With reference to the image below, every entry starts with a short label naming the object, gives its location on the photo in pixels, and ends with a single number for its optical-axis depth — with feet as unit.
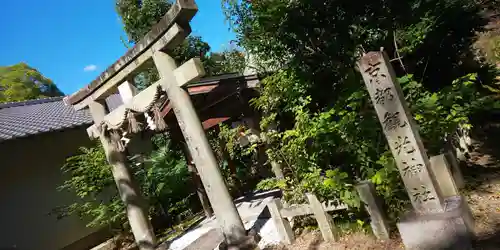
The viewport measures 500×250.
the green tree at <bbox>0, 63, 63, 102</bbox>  78.09
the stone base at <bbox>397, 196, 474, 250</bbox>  11.50
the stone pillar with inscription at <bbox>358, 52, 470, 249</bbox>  12.18
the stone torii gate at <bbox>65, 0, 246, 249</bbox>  16.88
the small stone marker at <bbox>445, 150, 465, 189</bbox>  16.10
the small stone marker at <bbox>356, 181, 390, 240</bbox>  14.37
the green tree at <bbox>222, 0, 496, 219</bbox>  15.97
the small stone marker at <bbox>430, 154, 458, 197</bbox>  13.57
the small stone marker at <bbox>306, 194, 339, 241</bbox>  16.08
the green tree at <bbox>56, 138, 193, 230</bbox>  27.25
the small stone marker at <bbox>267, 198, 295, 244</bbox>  17.47
